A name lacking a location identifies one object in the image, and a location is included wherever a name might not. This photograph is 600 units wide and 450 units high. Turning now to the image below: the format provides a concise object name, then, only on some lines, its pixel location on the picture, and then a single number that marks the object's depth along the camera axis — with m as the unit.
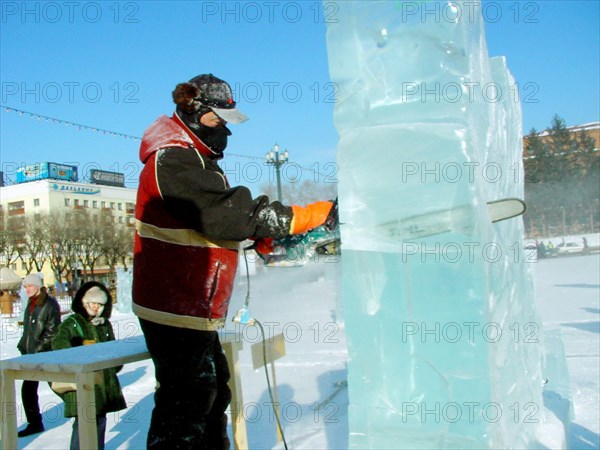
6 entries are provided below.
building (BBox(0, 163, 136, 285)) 31.41
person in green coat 3.38
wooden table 2.25
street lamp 16.50
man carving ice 1.85
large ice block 1.67
